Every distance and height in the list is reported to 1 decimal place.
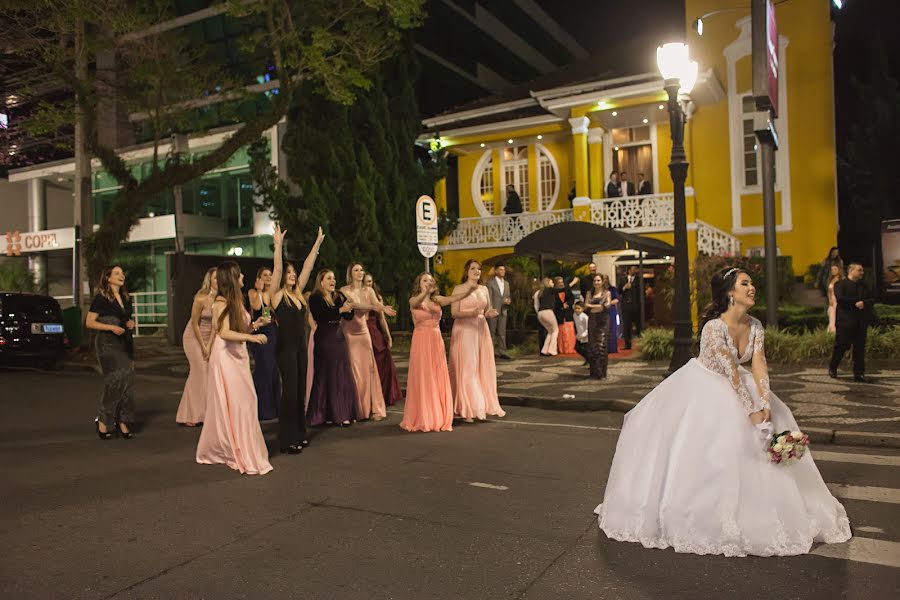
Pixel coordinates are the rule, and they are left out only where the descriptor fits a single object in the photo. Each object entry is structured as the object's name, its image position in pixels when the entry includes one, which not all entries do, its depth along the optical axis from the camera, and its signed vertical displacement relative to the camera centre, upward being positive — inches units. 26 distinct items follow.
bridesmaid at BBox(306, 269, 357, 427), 362.6 -28.2
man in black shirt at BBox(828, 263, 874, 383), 427.5 -11.7
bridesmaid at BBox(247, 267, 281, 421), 391.5 -34.8
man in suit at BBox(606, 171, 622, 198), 919.0 +133.9
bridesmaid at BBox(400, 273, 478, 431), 349.7 -31.6
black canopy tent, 694.5 +54.3
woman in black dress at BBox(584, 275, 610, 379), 485.4 -23.5
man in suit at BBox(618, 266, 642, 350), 702.5 -2.1
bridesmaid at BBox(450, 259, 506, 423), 368.8 -25.5
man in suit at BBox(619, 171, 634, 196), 918.4 +139.3
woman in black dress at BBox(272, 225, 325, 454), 300.5 -24.7
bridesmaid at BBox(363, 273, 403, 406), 422.6 -29.8
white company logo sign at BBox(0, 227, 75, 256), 1362.0 +132.1
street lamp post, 443.2 +71.9
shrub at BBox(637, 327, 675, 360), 589.9 -37.6
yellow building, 880.9 +195.7
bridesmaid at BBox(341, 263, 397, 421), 381.4 -21.8
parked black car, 644.1 -15.5
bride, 174.9 -41.5
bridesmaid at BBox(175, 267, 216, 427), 380.5 -28.6
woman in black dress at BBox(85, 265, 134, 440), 335.6 -19.0
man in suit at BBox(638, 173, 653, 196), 935.9 +137.0
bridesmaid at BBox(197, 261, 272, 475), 275.9 -30.7
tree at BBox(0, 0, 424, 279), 699.4 +245.6
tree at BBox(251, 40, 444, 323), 812.6 +146.6
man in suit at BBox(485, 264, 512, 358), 629.9 -1.6
